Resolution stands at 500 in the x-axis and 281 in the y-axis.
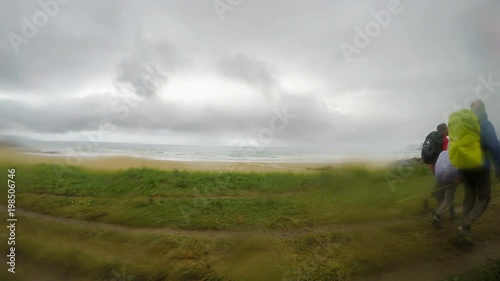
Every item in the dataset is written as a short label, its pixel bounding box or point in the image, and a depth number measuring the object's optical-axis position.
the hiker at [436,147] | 5.23
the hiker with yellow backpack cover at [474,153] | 3.96
